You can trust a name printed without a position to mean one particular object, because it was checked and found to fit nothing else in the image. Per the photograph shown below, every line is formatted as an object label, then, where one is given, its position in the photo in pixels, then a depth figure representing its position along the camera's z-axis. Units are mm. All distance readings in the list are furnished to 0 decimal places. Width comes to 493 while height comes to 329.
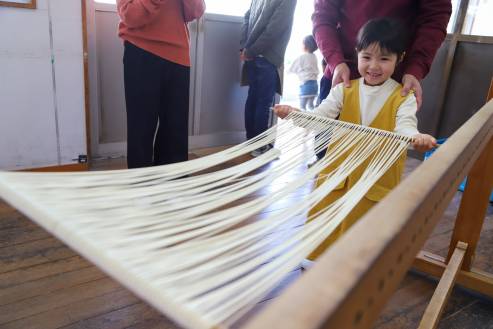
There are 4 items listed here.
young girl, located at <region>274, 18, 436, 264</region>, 1133
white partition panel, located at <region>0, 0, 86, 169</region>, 1967
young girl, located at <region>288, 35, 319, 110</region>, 3825
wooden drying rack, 252
